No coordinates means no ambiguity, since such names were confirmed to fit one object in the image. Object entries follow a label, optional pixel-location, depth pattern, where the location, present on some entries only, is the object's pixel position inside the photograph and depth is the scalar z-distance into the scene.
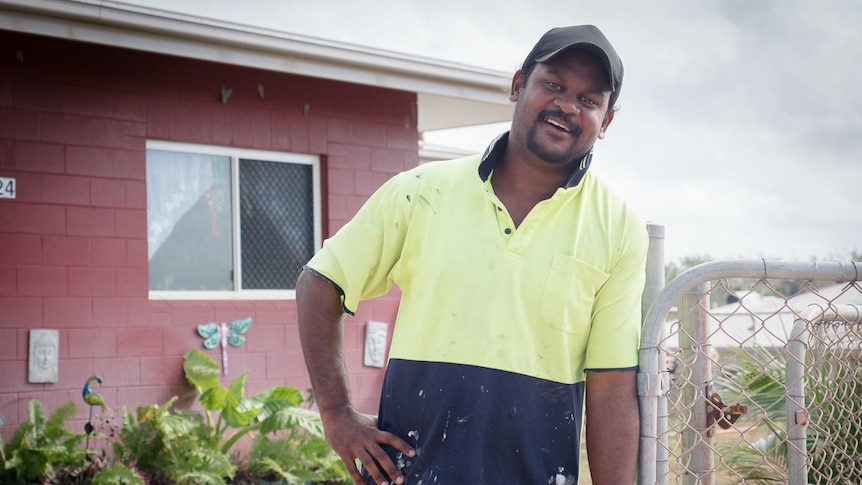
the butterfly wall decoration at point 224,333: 8.06
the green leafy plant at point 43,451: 6.49
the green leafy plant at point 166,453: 6.87
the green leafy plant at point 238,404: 7.35
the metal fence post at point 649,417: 2.56
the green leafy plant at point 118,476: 6.41
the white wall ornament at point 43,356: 7.25
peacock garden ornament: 7.04
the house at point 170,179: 7.29
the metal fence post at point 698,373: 2.79
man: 2.46
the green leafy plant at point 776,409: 3.20
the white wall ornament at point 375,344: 8.98
